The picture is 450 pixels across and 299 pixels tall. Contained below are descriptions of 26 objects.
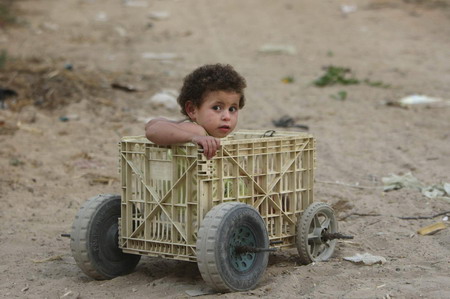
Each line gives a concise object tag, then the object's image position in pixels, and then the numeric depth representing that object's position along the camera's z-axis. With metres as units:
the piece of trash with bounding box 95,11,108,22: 17.93
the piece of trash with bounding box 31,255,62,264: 5.66
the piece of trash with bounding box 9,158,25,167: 8.26
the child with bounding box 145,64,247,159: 5.02
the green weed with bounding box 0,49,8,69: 11.67
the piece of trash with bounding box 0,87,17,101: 10.58
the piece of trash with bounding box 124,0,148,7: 19.78
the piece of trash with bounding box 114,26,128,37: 16.38
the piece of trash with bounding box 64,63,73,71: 12.14
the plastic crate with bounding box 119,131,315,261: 4.75
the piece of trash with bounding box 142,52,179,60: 13.88
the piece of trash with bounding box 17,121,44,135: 9.42
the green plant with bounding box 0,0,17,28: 16.58
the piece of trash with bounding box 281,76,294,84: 12.41
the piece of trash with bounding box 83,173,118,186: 7.74
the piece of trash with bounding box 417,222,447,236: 5.88
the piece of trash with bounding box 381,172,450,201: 6.80
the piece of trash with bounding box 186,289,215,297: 4.63
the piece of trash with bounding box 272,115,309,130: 9.65
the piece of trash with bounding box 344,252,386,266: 5.19
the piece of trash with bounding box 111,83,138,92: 11.27
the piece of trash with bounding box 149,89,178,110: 10.60
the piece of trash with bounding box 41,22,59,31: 16.55
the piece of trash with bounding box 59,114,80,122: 9.92
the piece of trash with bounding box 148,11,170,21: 18.33
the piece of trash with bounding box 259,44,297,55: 14.86
